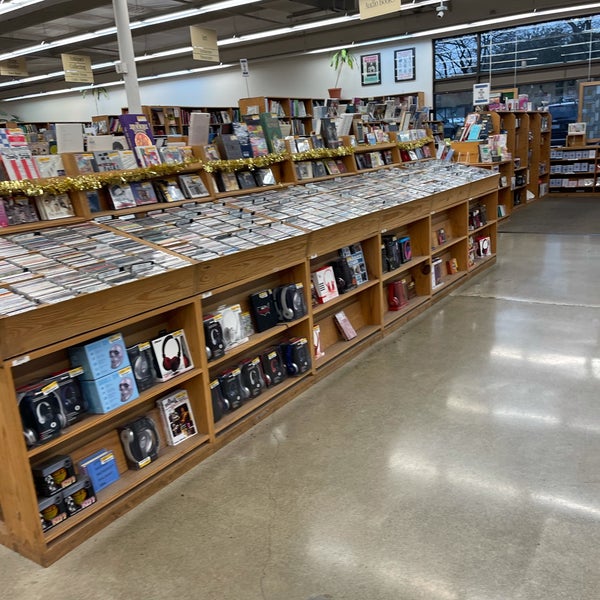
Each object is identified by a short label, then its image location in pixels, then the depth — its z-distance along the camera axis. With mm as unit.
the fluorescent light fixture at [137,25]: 10170
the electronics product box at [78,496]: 2582
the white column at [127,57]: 7477
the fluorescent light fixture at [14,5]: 8969
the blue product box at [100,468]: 2758
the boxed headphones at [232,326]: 3502
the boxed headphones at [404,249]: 5516
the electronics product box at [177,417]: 3160
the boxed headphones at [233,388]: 3512
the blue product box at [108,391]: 2707
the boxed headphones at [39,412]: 2436
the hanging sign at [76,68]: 11961
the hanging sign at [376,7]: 6188
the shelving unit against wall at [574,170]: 13148
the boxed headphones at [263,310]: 3768
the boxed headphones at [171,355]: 3047
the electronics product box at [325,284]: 4371
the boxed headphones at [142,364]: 2945
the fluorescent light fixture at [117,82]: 17473
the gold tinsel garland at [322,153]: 5105
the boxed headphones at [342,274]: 4613
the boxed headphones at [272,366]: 3879
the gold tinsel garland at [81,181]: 2955
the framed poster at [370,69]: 15091
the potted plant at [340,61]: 15172
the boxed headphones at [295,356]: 4027
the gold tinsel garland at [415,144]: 6949
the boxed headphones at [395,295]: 5434
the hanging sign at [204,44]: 10125
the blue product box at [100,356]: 2695
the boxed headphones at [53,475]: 2500
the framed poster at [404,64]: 14633
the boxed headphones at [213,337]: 3303
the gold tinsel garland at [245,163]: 4177
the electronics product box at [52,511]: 2477
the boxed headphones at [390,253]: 5192
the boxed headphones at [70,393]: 2584
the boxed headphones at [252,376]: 3695
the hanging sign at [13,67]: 14148
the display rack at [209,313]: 2445
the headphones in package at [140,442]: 2955
